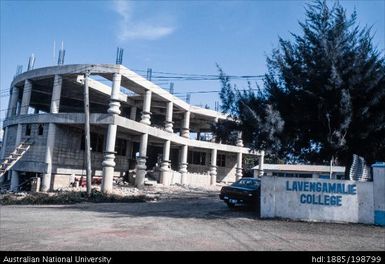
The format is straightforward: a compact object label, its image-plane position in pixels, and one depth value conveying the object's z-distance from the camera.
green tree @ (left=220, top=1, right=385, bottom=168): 14.02
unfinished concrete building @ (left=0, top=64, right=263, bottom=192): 23.56
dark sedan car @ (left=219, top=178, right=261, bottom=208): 16.38
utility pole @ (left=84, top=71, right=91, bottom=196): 20.30
